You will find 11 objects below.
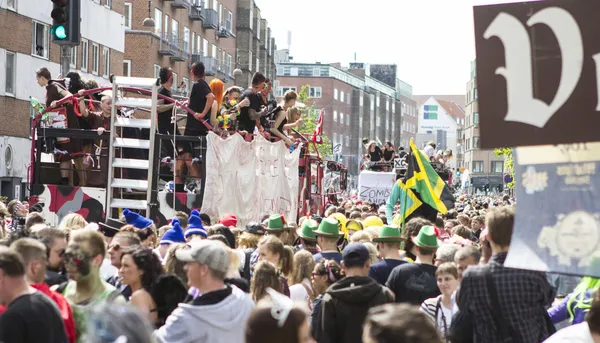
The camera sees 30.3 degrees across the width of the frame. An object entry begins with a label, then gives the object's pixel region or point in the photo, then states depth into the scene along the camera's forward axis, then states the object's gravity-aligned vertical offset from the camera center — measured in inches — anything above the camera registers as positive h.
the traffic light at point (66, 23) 529.0 +64.7
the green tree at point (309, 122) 3076.5 +113.9
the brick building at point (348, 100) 4527.6 +280.0
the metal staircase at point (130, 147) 554.6 +5.9
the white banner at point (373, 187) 1278.3 -26.6
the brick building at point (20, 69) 1444.4 +119.6
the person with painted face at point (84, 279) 245.1 -27.1
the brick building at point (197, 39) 2146.9 +283.1
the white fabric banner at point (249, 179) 613.6 -10.5
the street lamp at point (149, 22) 2005.4 +250.5
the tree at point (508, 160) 1633.9 +12.2
